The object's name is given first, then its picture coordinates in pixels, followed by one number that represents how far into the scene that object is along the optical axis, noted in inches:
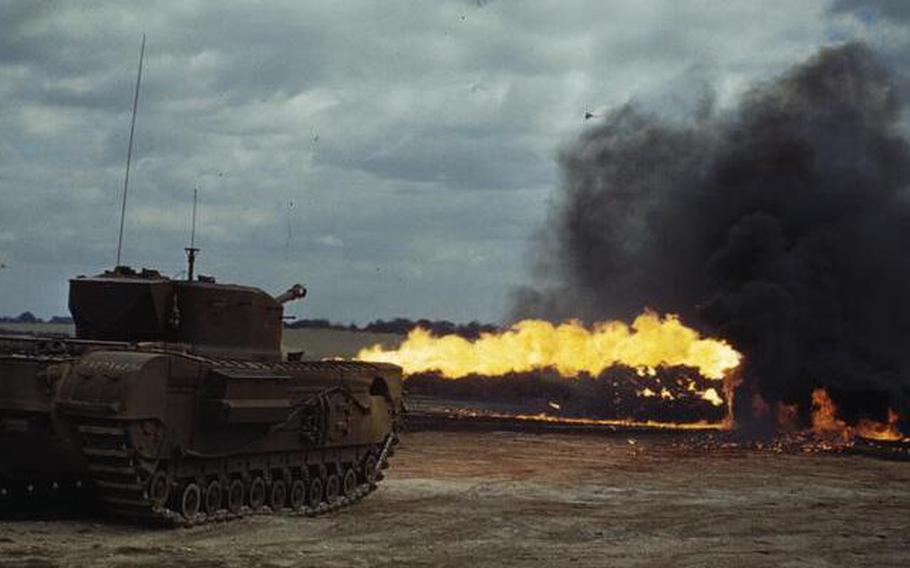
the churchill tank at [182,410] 597.3
